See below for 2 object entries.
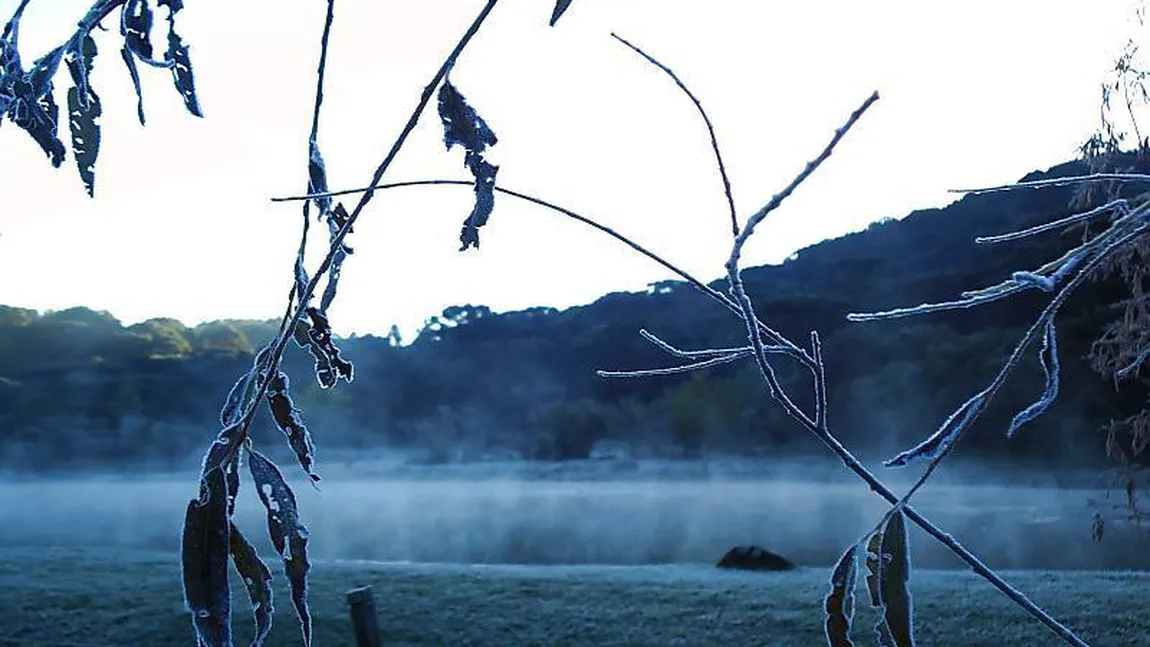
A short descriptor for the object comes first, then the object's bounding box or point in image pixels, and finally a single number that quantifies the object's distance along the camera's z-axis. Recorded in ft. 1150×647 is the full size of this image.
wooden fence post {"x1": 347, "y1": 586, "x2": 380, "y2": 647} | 12.01
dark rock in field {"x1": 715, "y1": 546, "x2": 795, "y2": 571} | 20.21
